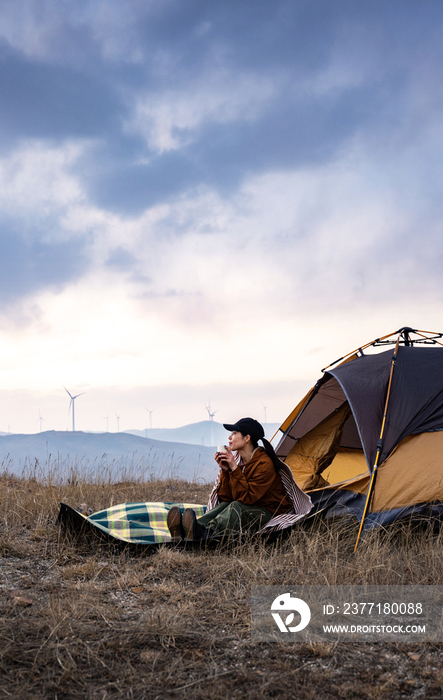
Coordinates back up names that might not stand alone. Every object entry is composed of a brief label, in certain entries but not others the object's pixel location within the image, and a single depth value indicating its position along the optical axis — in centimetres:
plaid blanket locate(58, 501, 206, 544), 523
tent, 530
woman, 526
